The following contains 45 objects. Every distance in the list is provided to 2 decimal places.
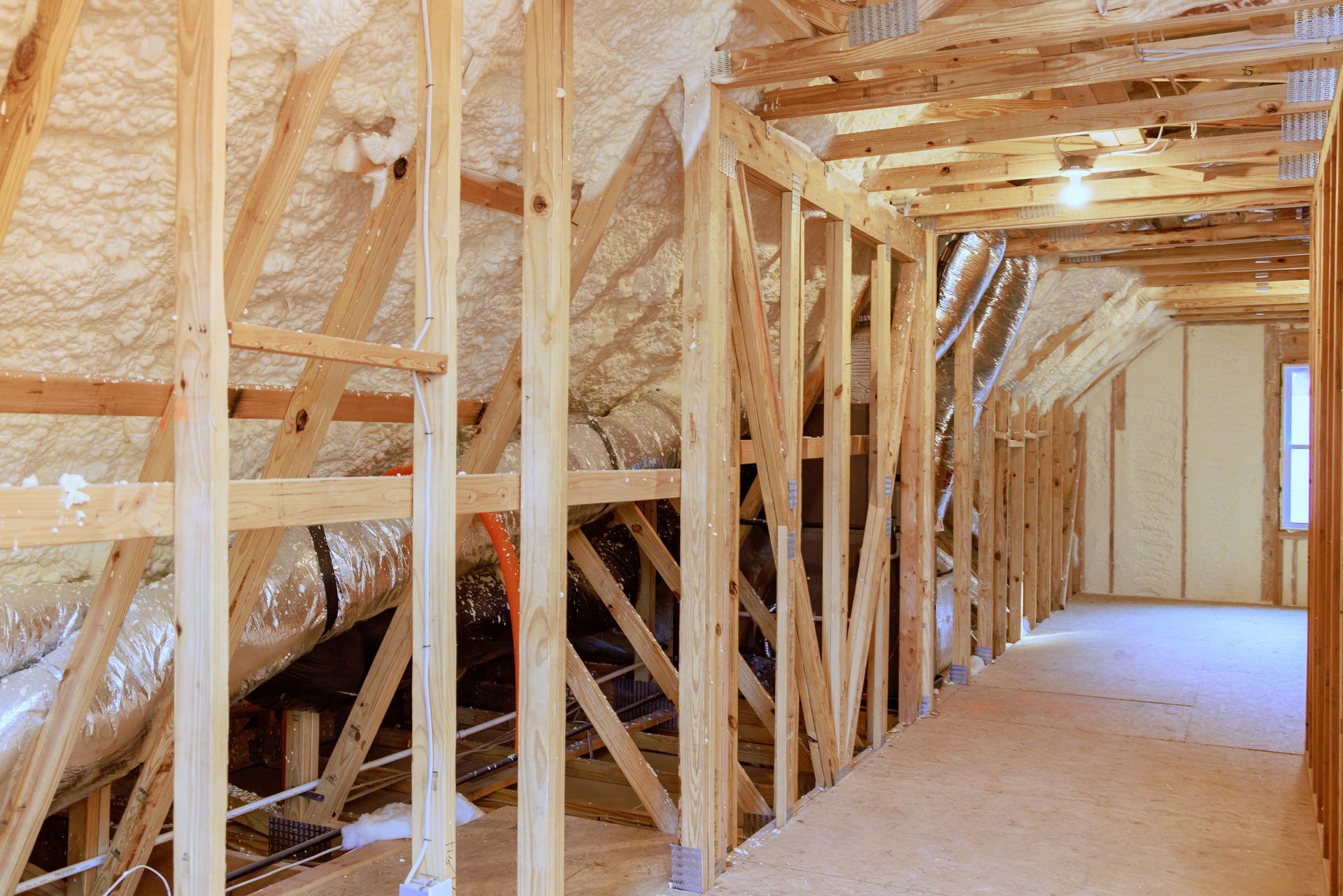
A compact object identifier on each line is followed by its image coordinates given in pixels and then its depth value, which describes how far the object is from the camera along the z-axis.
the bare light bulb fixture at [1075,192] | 4.70
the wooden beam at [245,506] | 1.45
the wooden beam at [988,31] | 2.60
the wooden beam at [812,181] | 3.38
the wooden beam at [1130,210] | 4.79
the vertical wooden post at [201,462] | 1.62
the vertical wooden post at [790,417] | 3.71
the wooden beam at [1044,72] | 2.95
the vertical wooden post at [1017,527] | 7.52
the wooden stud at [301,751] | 3.70
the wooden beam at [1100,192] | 4.56
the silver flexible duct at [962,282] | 5.61
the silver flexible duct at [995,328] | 6.13
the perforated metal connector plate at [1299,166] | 4.28
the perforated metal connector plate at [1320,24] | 2.81
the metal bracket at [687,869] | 3.19
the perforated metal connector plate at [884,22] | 2.86
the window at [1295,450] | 9.75
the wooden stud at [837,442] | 4.20
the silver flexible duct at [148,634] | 2.60
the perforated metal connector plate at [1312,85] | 3.32
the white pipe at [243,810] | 2.70
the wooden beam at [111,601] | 2.36
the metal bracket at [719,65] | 3.11
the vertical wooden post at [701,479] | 3.17
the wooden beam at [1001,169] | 4.21
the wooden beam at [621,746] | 3.27
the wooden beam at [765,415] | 3.39
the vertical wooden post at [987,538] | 6.70
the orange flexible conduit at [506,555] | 3.01
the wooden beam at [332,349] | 1.68
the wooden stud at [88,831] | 3.02
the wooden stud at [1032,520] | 8.02
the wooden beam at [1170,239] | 5.73
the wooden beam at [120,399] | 2.23
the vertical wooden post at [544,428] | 2.45
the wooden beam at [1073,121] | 3.56
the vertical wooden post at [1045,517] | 8.52
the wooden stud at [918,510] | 5.15
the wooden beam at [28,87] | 1.74
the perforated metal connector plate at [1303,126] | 3.67
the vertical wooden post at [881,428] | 4.70
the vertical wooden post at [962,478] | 6.01
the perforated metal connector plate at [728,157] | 3.22
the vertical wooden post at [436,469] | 2.06
